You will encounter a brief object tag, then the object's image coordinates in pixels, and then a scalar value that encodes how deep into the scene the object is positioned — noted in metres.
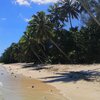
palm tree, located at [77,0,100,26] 10.59
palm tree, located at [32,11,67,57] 24.20
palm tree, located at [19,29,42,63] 28.66
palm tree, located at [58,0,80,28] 26.57
